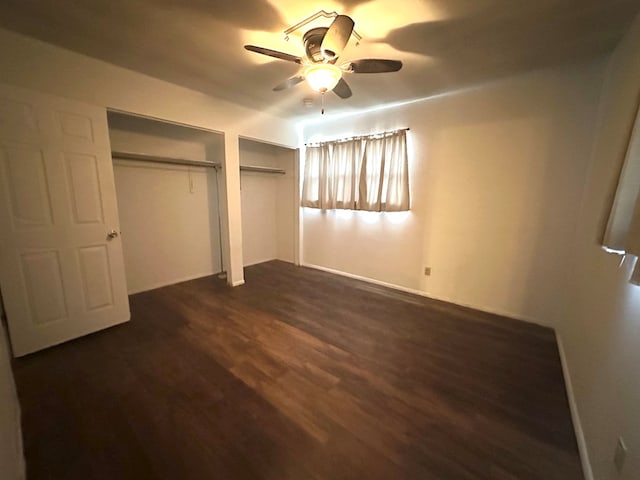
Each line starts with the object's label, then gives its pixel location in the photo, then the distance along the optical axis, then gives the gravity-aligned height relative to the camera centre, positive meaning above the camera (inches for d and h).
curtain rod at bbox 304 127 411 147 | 127.8 +33.7
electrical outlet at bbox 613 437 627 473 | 36.9 -37.0
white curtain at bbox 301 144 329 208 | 157.9 +13.4
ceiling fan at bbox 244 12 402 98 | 64.7 +35.8
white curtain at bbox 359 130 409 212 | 128.3 +12.4
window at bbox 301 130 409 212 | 129.9 +13.1
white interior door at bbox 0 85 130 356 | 75.5 -11.3
